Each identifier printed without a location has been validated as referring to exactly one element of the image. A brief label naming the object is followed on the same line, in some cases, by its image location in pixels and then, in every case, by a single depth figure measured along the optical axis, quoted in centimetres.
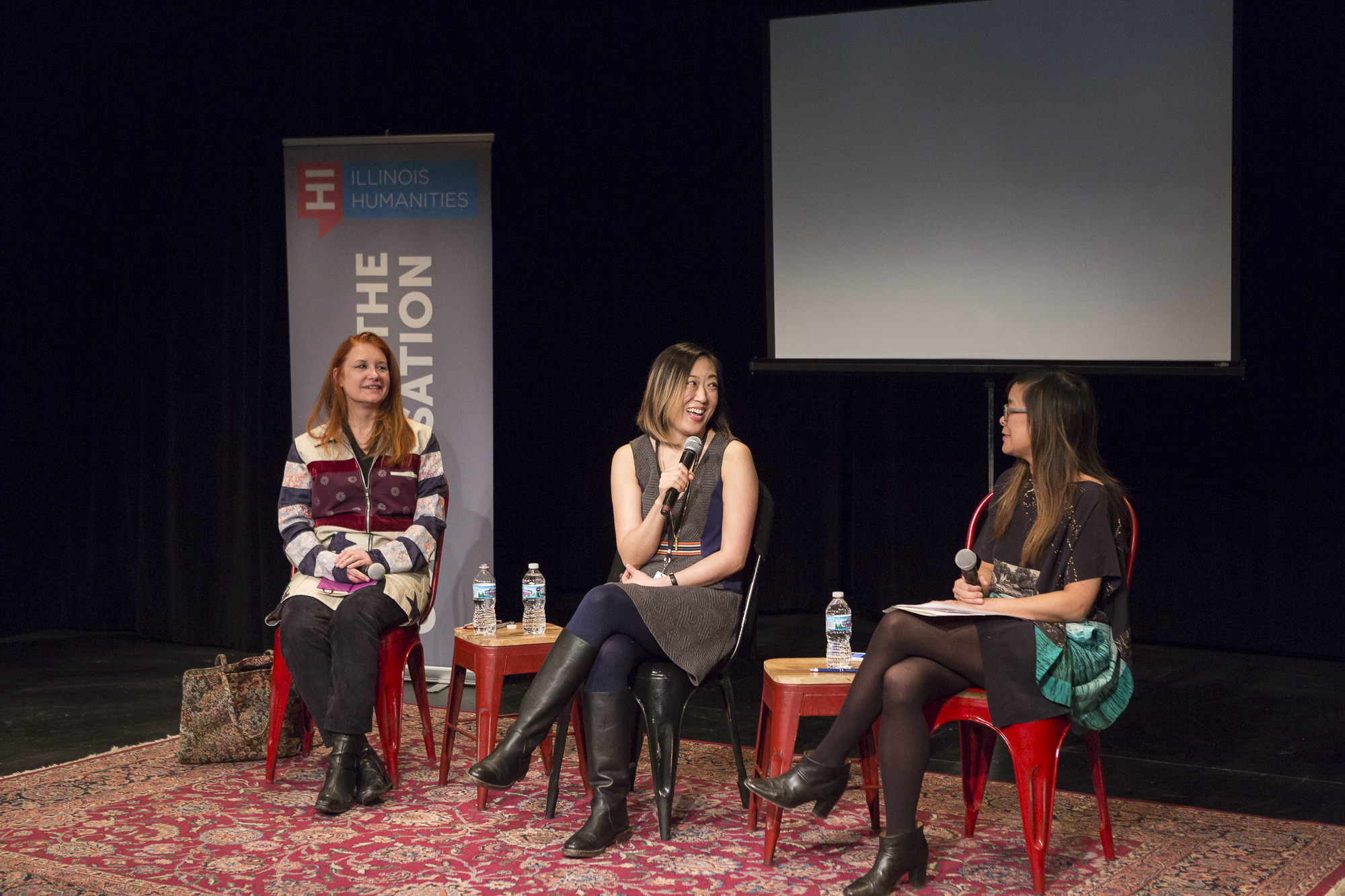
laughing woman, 306
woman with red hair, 342
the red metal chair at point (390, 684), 356
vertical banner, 479
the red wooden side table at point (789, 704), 296
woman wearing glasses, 275
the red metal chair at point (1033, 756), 275
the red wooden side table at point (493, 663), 341
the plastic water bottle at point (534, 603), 357
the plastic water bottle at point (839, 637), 307
